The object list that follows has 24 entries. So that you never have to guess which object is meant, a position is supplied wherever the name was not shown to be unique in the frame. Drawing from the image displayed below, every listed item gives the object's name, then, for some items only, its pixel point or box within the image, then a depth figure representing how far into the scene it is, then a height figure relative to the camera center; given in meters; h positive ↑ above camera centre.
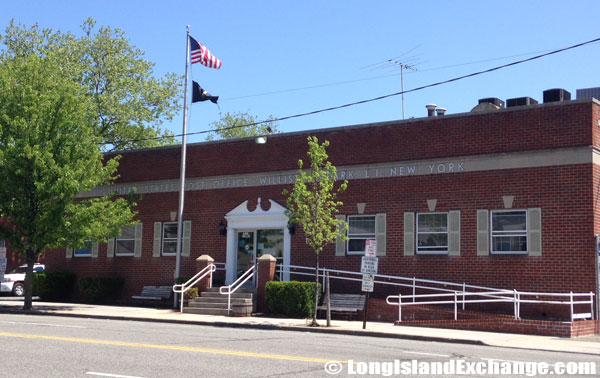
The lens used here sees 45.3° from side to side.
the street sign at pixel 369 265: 18.88 +0.20
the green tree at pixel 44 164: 24.19 +3.40
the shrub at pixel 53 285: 30.45 -0.84
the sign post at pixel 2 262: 27.17 +0.06
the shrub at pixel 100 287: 29.22 -0.88
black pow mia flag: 27.59 +6.65
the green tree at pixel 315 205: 20.19 +1.85
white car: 35.19 -0.94
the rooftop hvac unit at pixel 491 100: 24.67 +5.98
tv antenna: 43.16 +12.38
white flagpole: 26.72 +3.31
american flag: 27.31 +8.12
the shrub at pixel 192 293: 24.92 -0.85
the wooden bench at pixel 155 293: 27.83 -1.01
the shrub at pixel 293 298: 22.70 -0.88
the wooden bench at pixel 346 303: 22.67 -1.00
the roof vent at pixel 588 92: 26.63 +6.94
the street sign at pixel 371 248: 18.81 +0.64
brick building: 20.55 +2.40
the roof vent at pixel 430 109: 26.53 +6.07
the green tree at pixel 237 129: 69.00 +13.71
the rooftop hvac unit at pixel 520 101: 23.00 +5.61
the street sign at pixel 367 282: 18.91 -0.25
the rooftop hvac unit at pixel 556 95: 22.67 +5.76
